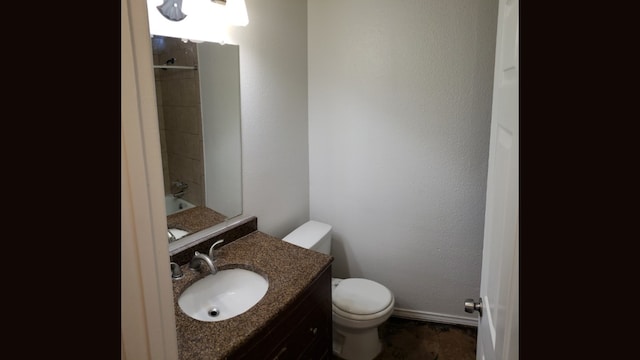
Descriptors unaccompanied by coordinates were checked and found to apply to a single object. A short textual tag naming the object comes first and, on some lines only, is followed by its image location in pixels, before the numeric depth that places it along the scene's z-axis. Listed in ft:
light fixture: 4.22
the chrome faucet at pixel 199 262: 4.50
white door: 2.07
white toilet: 6.17
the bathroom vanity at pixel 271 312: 3.48
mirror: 4.69
